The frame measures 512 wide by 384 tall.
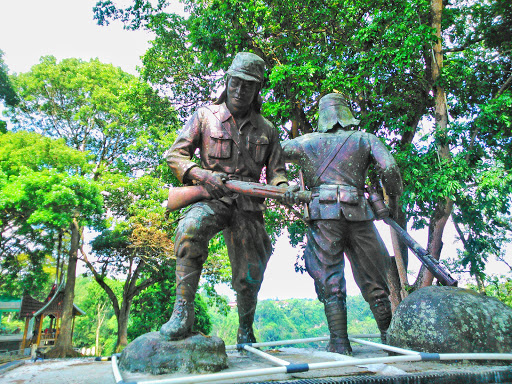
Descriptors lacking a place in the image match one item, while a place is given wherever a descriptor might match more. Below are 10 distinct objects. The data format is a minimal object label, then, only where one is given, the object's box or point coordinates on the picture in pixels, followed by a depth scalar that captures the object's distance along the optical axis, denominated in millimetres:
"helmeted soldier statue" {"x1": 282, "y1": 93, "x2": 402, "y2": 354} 3225
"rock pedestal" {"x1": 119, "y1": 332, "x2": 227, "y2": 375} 2402
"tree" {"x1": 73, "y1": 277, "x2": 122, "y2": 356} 27906
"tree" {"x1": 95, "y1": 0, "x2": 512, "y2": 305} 7305
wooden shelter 15727
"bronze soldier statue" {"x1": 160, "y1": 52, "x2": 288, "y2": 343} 3113
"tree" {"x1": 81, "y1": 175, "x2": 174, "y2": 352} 14625
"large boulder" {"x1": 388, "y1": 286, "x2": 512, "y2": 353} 2549
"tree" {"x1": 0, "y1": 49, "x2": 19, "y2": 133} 16484
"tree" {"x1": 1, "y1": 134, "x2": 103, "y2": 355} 11859
